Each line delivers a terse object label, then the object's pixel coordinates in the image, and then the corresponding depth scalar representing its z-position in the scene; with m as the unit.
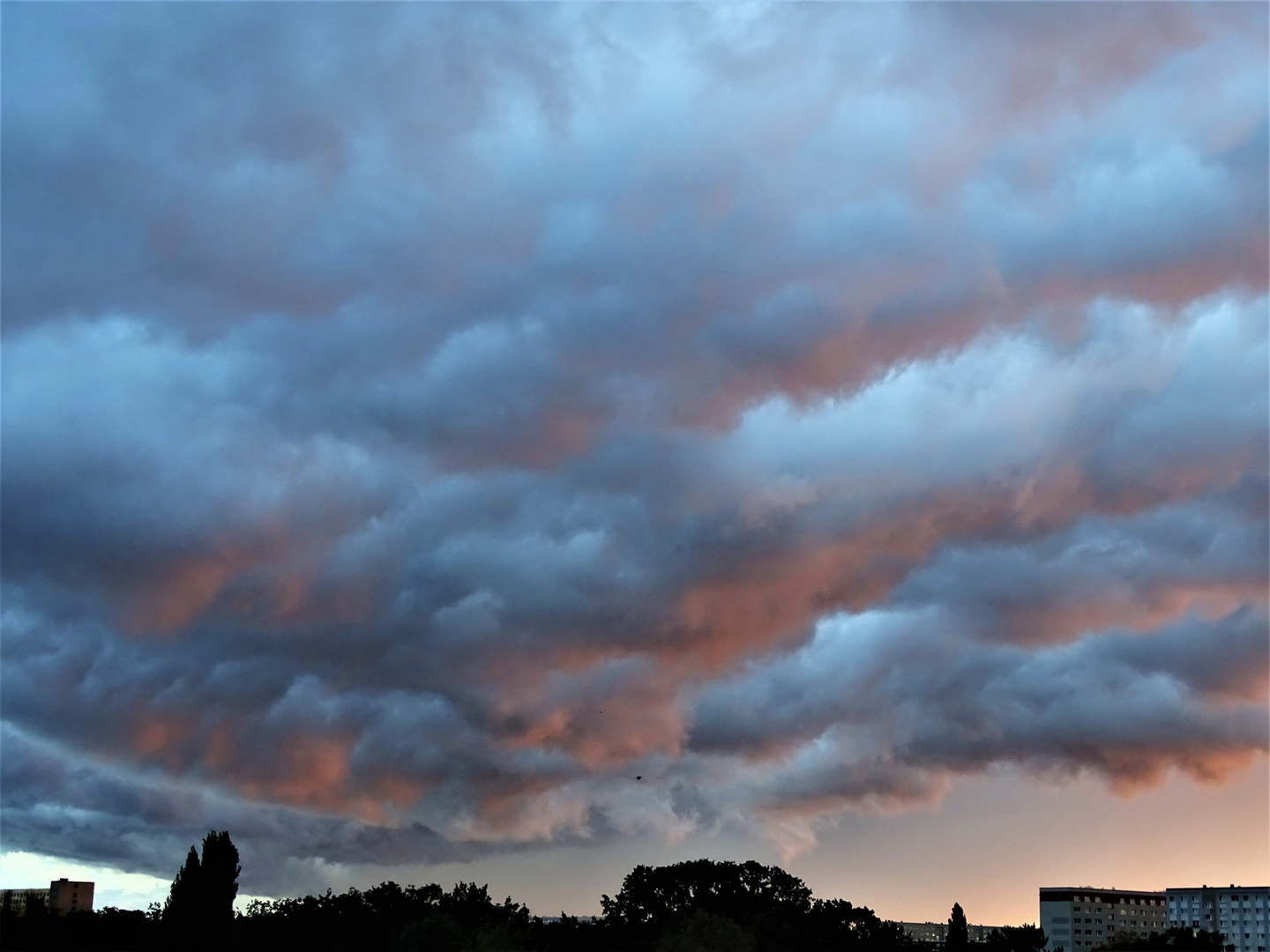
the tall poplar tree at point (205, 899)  117.44
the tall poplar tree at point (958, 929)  175.62
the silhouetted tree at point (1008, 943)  183.88
